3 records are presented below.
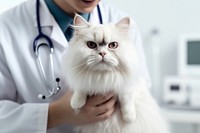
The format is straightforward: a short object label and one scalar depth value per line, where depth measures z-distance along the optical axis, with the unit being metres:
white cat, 0.74
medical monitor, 2.18
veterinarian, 0.87
